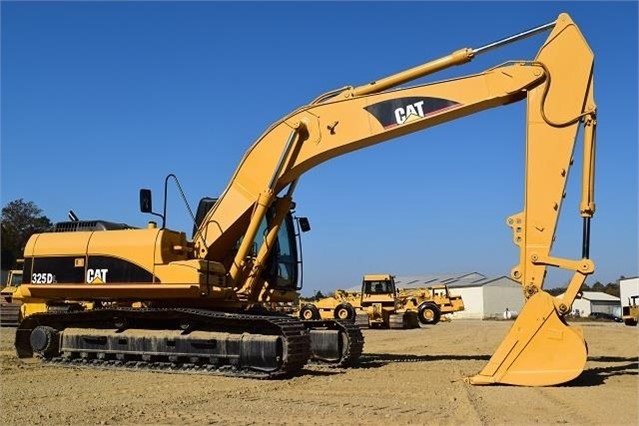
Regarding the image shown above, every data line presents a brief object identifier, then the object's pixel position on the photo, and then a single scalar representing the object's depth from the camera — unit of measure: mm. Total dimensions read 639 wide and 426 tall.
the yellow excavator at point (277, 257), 9766
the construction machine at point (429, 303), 36844
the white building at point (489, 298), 71812
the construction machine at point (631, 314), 39750
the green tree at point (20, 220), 67500
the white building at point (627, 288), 63966
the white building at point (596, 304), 76625
